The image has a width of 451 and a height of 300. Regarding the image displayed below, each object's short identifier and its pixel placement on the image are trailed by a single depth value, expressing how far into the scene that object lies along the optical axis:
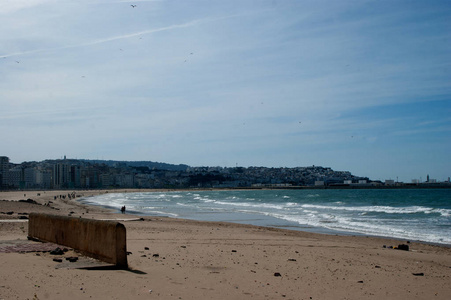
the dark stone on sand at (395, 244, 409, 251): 15.31
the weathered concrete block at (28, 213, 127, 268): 8.35
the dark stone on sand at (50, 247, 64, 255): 9.67
